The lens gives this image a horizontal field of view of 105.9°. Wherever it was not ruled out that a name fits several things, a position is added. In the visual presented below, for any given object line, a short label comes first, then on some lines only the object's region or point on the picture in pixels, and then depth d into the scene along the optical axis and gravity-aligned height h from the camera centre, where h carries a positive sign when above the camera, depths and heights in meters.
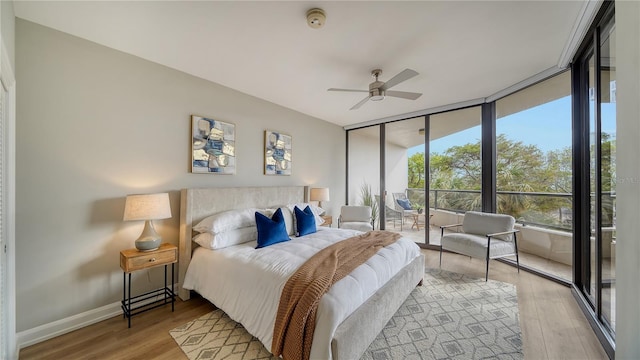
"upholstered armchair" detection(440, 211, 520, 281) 3.20 -0.78
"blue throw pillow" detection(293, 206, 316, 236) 3.21 -0.55
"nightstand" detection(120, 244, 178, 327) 2.26 -0.84
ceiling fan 2.71 +1.05
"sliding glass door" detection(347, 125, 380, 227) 5.41 +0.34
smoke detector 1.87 +1.30
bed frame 1.62 -0.92
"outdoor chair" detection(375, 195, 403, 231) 5.13 -0.67
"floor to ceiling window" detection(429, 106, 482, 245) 4.15 +0.33
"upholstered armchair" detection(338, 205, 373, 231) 4.63 -0.69
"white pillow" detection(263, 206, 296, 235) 3.24 -0.49
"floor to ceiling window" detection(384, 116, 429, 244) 4.73 +0.07
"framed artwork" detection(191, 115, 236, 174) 3.02 +0.46
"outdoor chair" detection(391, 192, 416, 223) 4.92 -0.47
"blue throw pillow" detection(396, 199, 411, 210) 4.95 -0.44
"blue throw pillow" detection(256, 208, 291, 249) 2.69 -0.57
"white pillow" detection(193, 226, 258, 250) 2.58 -0.64
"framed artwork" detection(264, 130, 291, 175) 3.92 +0.48
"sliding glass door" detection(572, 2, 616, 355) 1.94 +0.09
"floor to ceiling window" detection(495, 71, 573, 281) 3.04 +0.20
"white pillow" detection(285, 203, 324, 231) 3.53 -0.44
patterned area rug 1.87 -1.32
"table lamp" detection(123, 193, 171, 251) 2.27 -0.30
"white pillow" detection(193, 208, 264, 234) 2.65 -0.46
